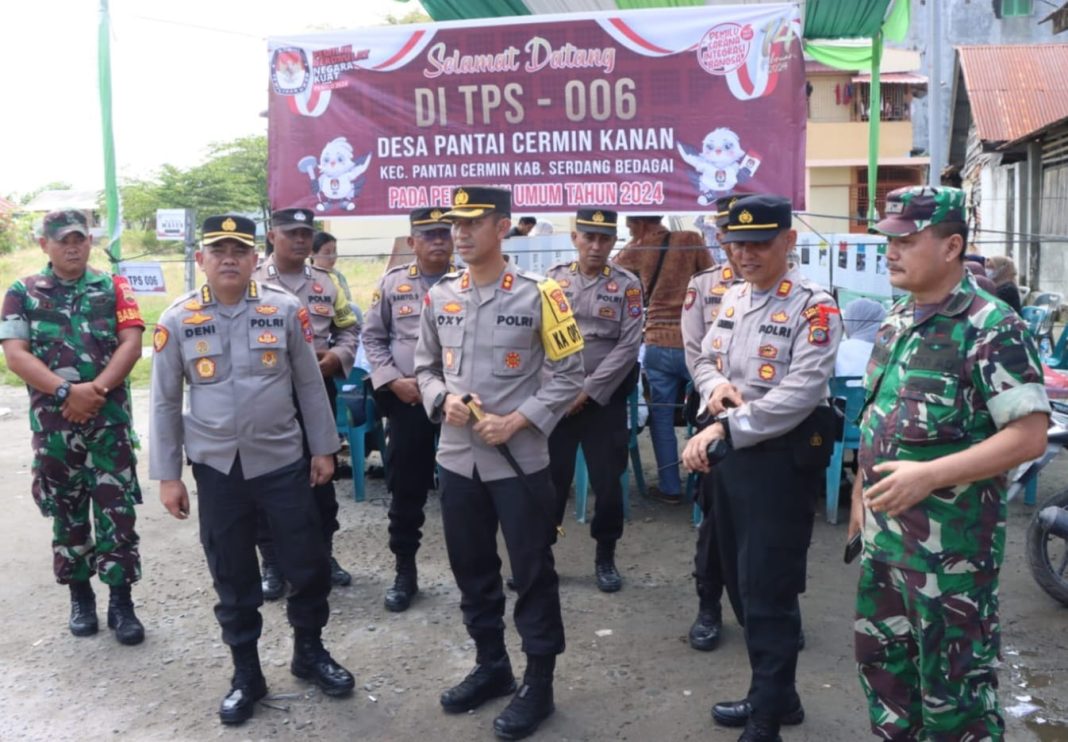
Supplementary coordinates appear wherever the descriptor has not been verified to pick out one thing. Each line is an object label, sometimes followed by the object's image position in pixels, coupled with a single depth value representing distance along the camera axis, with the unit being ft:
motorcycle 14.21
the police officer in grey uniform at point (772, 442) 10.36
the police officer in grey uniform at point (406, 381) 15.34
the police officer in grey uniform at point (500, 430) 11.32
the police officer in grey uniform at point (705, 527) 12.42
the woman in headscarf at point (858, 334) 18.60
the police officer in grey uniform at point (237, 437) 11.87
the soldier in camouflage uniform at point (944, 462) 7.99
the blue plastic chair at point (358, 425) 20.29
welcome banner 18.49
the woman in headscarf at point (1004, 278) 21.08
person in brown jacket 19.44
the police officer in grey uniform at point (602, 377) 15.58
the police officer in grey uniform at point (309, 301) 15.97
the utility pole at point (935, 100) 37.47
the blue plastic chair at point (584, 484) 19.26
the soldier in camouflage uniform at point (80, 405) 14.16
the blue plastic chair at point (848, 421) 18.53
